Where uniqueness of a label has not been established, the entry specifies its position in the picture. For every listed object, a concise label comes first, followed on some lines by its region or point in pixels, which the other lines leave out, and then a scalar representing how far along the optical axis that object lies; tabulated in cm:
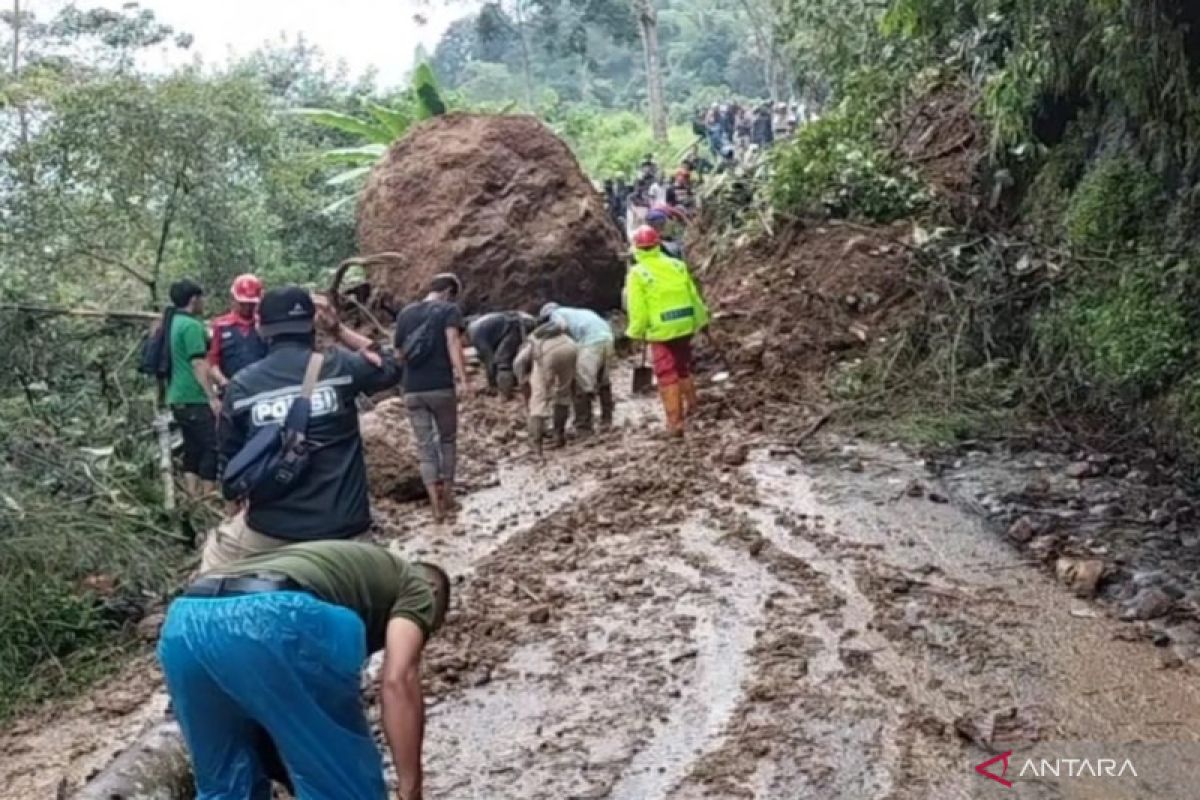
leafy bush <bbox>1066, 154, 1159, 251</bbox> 983
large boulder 1644
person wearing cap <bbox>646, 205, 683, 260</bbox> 1253
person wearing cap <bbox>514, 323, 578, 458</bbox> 1096
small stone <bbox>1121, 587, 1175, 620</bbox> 607
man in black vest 463
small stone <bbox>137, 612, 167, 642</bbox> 734
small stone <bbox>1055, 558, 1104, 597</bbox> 646
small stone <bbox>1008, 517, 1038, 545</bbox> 732
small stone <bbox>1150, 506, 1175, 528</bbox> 736
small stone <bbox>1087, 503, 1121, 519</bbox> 753
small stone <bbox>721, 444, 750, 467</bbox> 945
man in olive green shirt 311
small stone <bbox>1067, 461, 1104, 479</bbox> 838
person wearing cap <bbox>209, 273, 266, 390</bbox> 755
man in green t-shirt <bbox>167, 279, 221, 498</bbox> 837
